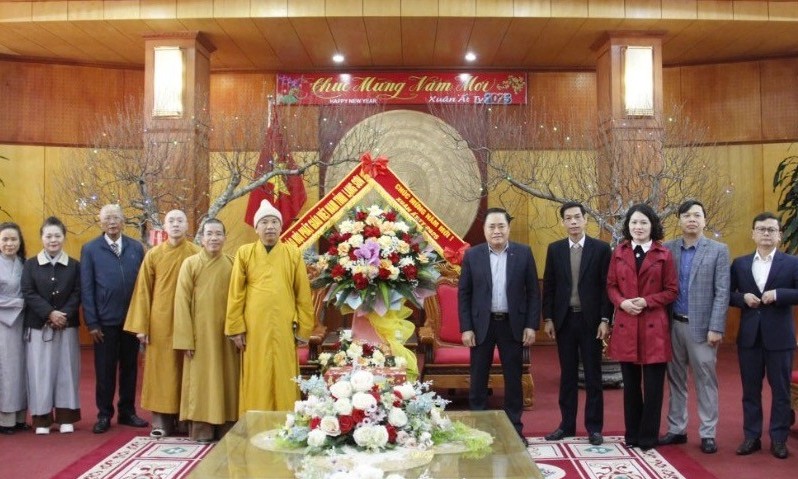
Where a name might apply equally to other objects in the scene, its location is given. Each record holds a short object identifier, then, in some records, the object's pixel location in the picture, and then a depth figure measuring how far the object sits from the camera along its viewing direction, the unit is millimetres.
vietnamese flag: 7504
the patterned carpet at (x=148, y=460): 3779
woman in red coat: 4016
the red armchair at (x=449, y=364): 5273
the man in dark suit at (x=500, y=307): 4234
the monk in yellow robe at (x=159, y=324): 4590
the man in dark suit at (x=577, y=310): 4258
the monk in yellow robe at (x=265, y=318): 4281
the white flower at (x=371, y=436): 2400
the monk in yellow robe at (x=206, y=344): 4414
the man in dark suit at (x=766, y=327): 4020
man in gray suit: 4117
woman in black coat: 4594
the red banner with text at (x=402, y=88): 8672
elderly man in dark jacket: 4777
